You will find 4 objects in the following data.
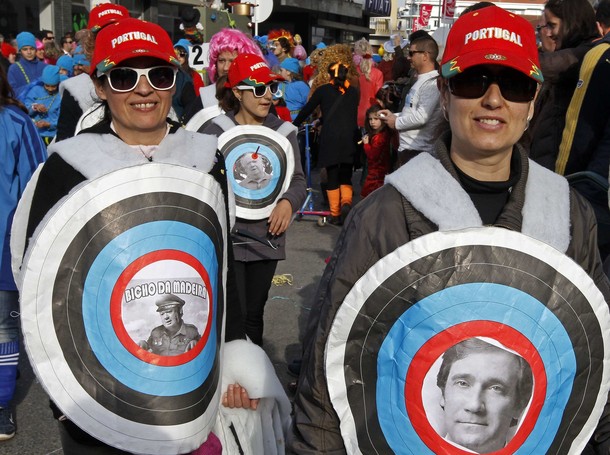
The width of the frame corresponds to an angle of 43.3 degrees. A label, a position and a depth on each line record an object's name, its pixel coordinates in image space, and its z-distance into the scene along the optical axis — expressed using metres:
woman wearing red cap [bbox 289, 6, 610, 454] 1.80
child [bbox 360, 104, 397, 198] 9.58
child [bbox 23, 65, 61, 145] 10.12
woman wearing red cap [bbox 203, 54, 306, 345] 4.29
